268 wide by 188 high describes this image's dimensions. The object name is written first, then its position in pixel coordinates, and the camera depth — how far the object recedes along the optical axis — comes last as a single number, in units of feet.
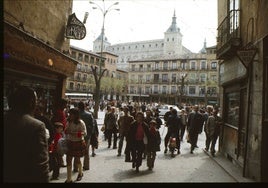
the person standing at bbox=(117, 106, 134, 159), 30.63
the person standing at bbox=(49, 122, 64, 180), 20.51
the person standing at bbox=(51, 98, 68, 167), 23.44
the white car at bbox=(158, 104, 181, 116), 101.75
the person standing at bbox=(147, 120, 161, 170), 25.62
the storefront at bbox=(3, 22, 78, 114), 18.50
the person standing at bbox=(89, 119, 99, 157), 27.15
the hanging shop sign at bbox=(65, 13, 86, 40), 31.03
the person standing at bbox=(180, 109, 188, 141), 43.03
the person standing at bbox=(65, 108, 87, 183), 20.01
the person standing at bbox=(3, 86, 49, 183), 9.70
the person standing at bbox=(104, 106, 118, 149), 35.83
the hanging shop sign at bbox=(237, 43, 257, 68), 22.53
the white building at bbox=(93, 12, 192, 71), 312.29
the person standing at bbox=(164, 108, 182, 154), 33.24
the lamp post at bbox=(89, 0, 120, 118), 69.15
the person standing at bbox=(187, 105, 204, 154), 35.58
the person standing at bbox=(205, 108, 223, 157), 34.12
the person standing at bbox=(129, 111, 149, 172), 25.12
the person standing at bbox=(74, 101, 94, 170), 23.95
